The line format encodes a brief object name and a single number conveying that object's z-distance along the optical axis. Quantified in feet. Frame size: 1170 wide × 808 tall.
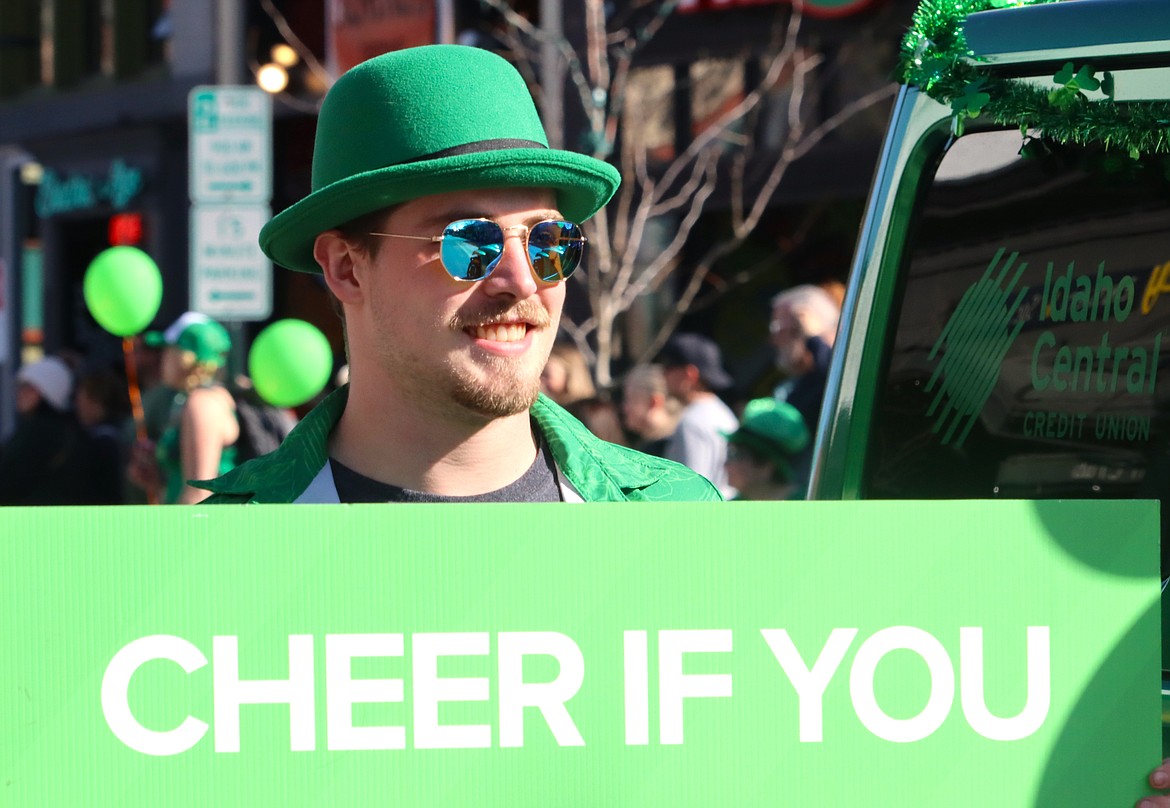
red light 67.97
